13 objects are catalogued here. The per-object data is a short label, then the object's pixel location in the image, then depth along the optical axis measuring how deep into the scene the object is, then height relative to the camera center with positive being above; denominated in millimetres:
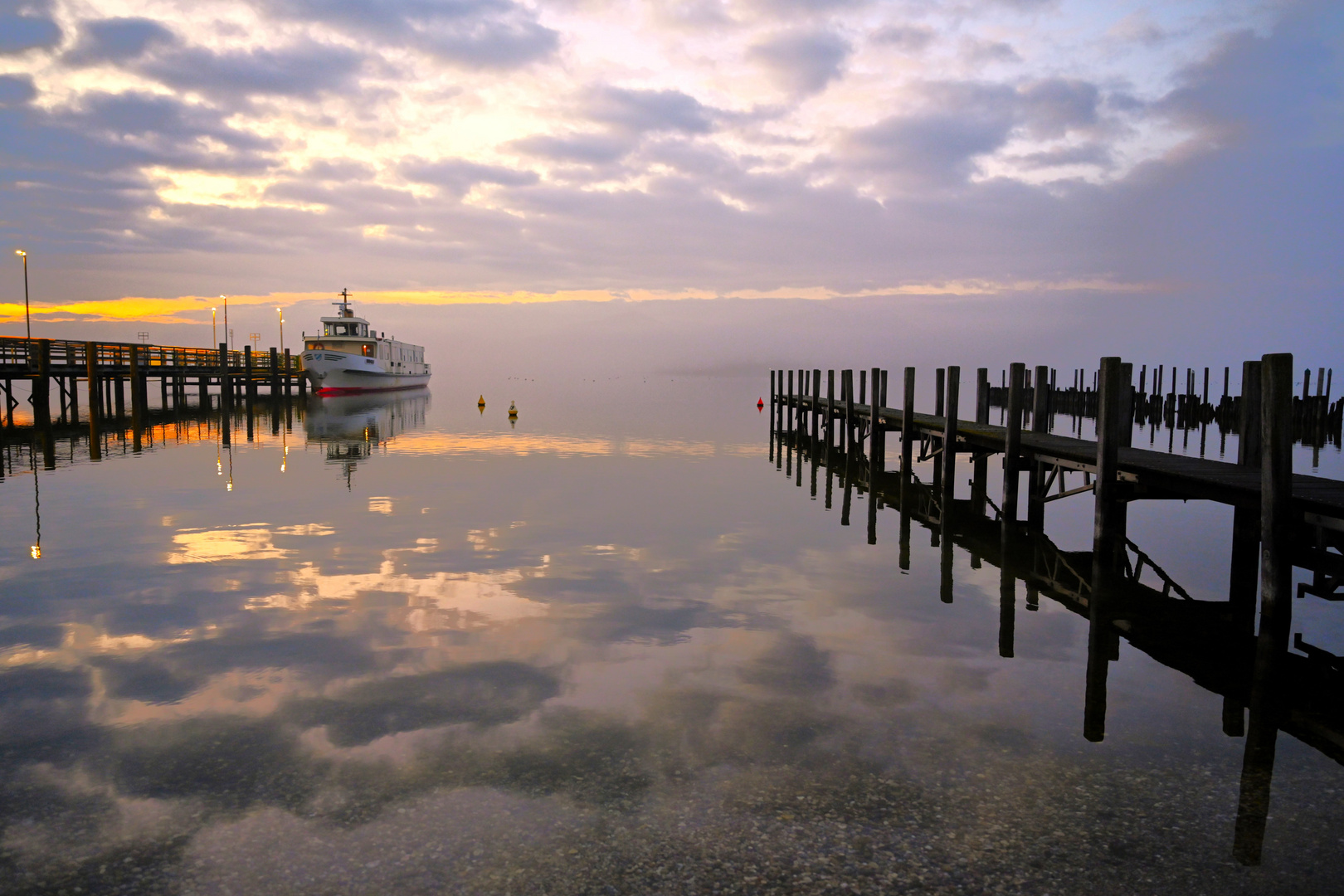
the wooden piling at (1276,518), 9320 -1509
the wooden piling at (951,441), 18953 -1477
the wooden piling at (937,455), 22469 -2202
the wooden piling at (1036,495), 16188 -2265
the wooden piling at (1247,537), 11266 -2177
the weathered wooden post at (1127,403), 14844 -477
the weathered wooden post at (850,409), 29047 -1225
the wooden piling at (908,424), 22688 -1353
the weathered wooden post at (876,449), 24844 -2262
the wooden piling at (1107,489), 12617 -1669
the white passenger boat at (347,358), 62688 +778
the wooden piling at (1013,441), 15289 -1177
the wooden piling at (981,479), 19656 -2424
